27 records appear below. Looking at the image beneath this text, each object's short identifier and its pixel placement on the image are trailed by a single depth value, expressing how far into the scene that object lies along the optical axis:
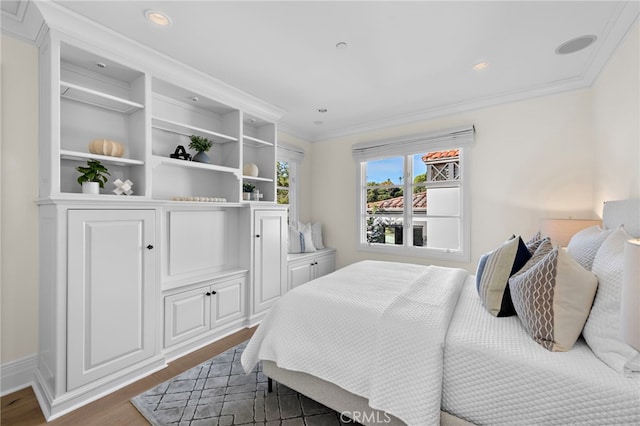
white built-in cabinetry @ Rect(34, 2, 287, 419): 1.79
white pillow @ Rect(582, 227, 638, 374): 1.03
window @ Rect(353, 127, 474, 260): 3.44
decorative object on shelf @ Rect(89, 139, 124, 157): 2.04
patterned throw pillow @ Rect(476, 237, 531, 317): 1.51
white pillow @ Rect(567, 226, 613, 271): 1.46
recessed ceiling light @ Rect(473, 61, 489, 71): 2.41
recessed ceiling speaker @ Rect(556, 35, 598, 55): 2.06
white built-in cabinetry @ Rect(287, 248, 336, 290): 3.66
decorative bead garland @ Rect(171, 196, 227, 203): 2.56
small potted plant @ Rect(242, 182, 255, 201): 3.22
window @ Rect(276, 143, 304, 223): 4.20
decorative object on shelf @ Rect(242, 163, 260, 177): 3.26
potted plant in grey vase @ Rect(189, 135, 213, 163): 2.72
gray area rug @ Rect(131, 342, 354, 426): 1.66
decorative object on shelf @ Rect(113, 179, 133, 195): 2.11
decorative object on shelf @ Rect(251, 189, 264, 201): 3.30
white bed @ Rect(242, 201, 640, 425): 1.04
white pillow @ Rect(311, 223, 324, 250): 4.38
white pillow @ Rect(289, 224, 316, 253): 4.04
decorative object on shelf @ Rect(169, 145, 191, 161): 2.61
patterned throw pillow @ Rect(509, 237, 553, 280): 1.49
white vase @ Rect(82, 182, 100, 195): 1.95
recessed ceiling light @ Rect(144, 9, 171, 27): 1.78
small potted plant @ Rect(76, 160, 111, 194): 1.95
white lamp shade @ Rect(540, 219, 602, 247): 2.36
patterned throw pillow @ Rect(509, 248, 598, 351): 1.17
